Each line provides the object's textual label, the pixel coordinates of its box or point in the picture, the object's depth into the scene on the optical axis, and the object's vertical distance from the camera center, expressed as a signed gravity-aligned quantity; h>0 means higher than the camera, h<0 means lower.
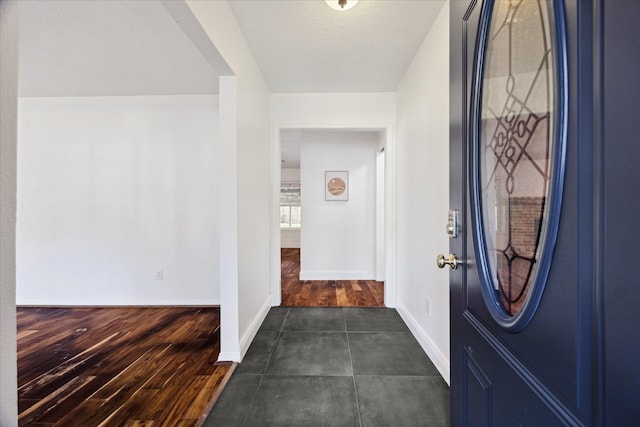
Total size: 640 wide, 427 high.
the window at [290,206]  8.12 +0.22
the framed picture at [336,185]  4.10 +0.44
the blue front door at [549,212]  0.39 +0.00
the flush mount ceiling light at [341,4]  1.61 +1.31
